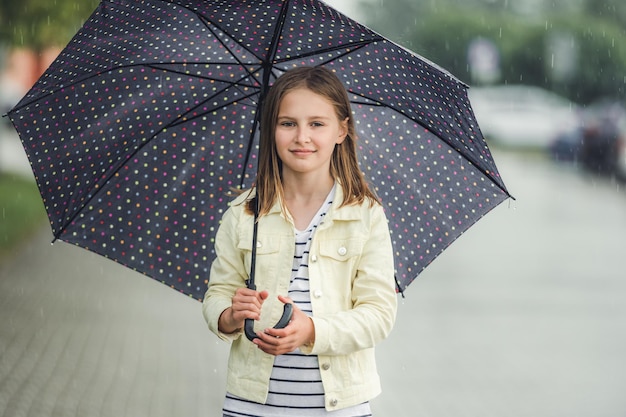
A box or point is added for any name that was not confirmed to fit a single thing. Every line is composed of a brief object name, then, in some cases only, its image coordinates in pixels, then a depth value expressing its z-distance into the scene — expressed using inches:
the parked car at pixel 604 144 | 1015.6
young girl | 118.0
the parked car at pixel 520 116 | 1502.2
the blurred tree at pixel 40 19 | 620.8
